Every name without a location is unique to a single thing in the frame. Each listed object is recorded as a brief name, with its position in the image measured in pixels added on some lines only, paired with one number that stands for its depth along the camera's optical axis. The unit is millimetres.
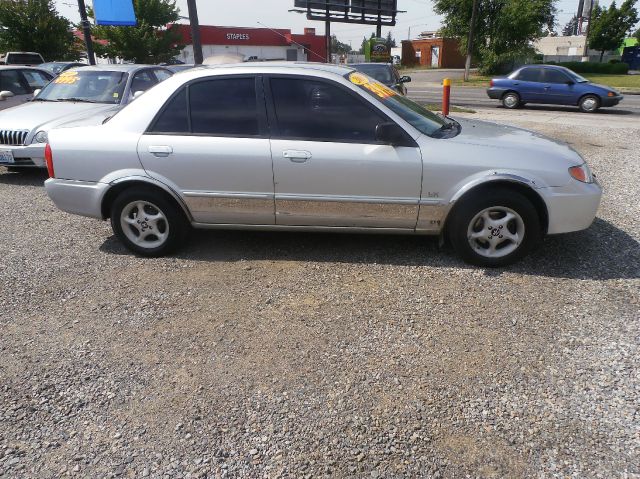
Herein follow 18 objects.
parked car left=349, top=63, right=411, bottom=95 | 12492
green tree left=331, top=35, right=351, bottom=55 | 116800
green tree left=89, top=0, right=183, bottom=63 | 31688
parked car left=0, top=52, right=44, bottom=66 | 21781
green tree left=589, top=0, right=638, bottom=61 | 46594
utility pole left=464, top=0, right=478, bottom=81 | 33531
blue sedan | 15922
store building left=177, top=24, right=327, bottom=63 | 51281
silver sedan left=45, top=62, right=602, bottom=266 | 3951
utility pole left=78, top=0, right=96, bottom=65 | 13703
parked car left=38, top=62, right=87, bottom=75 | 18217
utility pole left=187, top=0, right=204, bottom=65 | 11727
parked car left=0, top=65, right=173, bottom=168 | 6922
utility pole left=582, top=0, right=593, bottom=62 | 41862
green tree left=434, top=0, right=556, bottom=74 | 33969
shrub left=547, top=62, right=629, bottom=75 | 38594
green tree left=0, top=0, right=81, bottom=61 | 27750
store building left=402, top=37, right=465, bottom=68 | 58469
